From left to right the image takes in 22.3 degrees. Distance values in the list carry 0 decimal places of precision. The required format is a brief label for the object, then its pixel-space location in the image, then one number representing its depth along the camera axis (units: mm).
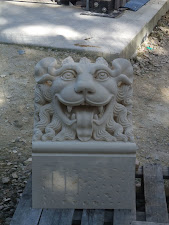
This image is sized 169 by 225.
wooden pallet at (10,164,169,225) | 2707
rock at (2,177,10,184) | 3692
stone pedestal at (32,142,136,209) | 2693
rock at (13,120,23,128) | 4705
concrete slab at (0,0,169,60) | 6227
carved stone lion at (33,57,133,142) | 2650
